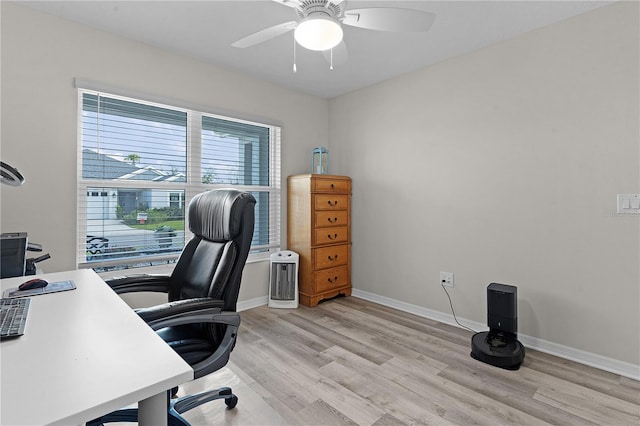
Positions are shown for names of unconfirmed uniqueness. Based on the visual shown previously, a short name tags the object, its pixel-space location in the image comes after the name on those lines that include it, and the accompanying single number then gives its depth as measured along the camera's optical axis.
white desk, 0.59
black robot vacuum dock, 2.19
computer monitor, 1.67
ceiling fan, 1.65
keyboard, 0.90
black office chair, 1.27
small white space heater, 3.39
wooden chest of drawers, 3.44
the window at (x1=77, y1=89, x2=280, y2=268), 2.51
